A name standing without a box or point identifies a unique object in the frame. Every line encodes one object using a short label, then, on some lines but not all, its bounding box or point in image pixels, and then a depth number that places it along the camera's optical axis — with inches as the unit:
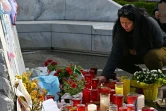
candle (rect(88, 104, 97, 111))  134.7
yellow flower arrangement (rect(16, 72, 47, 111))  108.7
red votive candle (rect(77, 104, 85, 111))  133.1
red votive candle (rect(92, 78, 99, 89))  162.6
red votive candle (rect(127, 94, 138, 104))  145.9
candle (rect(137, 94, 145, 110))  145.8
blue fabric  158.7
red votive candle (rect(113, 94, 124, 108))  142.9
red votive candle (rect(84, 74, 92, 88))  164.4
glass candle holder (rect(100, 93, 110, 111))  142.3
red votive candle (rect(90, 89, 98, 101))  150.2
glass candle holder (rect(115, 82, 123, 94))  152.9
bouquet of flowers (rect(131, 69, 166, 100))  158.9
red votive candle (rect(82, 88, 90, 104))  149.5
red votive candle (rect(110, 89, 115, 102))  150.1
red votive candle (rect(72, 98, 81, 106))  143.7
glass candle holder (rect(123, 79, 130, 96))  161.8
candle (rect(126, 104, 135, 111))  136.3
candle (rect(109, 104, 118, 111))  133.9
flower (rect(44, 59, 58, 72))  187.0
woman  172.4
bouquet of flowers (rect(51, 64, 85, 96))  155.3
